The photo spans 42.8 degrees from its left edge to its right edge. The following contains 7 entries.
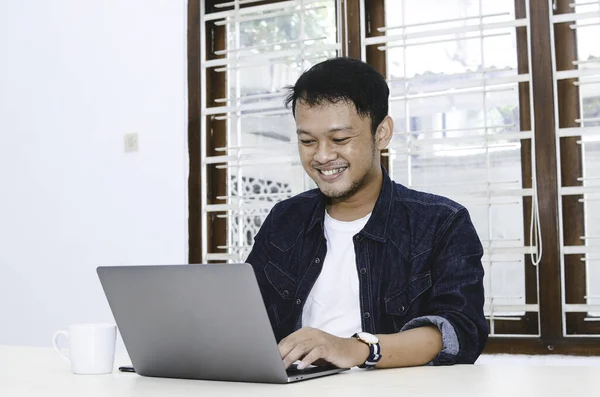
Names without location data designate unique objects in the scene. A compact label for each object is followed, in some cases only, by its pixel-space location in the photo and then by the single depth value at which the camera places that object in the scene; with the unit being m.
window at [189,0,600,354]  2.60
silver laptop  1.09
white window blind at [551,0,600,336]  2.52
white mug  1.29
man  1.58
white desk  1.02
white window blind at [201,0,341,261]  3.07
